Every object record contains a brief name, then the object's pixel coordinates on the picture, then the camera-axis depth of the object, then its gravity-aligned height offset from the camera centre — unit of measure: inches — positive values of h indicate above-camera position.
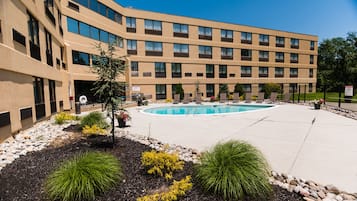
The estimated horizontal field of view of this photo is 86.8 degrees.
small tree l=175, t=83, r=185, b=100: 1050.1 +4.7
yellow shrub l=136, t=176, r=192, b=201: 112.6 -62.9
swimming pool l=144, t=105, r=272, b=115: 681.6 -70.4
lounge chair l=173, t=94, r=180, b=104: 895.7 -38.6
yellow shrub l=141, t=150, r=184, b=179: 148.3 -56.7
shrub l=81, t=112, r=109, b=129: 296.5 -46.3
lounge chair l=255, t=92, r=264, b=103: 817.2 -34.7
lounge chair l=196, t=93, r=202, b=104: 887.2 -43.9
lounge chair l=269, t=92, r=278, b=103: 797.9 -30.0
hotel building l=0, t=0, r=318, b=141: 299.0 +151.8
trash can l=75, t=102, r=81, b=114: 555.7 -47.3
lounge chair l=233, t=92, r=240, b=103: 859.4 -35.1
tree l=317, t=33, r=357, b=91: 1539.1 +243.8
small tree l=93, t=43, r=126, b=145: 206.1 +16.7
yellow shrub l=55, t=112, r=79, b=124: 355.1 -51.1
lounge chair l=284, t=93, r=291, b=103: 788.8 -34.5
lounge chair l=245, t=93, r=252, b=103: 840.3 -35.0
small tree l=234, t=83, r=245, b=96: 1093.0 +7.3
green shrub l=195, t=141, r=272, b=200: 117.6 -54.5
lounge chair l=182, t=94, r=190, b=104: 897.5 -43.7
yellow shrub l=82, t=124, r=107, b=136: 245.7 -51.6
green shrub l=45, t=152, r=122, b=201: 114.9 -56.5
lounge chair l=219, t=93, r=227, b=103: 906.1 -36.3
